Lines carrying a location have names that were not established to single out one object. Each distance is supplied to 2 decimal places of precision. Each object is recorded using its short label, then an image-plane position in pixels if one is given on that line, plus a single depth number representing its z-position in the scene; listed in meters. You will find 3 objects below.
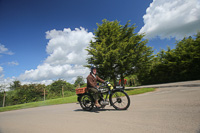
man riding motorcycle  4.95
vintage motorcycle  4.64
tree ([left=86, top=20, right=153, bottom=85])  15.63
